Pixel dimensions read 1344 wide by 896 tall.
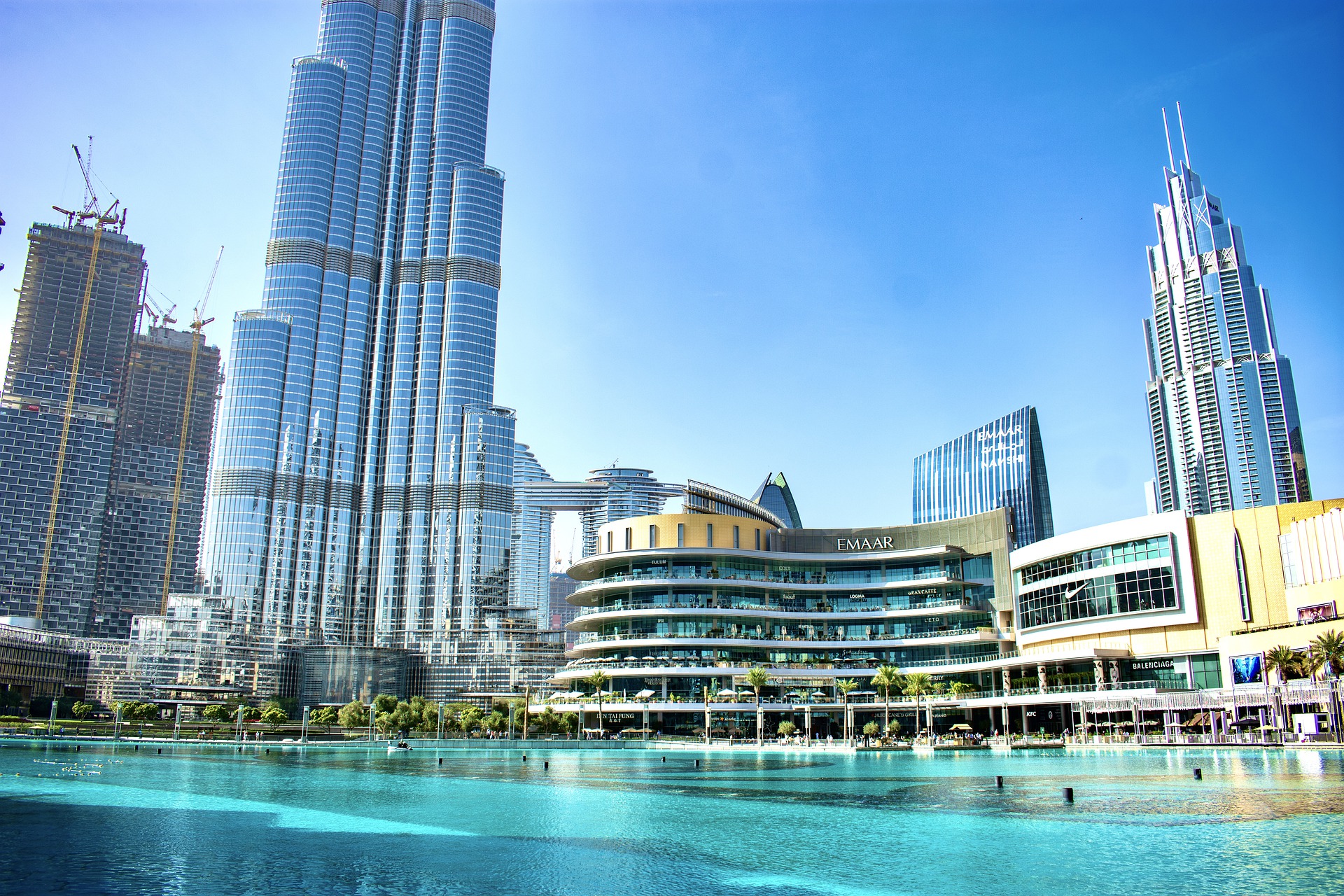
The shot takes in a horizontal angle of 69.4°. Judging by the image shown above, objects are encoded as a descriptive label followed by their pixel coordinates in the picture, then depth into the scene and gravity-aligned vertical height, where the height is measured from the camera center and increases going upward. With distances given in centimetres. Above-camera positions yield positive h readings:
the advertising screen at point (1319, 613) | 8762 +659
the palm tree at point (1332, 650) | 7812 +304
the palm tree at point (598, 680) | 12975 +95
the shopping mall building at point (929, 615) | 10256 +925
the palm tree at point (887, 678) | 11362 +106
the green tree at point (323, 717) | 13438 -404
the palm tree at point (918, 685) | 11025 +34
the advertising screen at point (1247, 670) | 9338 +168
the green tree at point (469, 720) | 12244 -402
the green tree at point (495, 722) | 12300 -432
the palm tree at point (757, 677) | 12006 +125
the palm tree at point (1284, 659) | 8438 +240
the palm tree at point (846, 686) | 11981 +20
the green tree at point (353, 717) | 12731 -376
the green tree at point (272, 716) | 14546 -419
